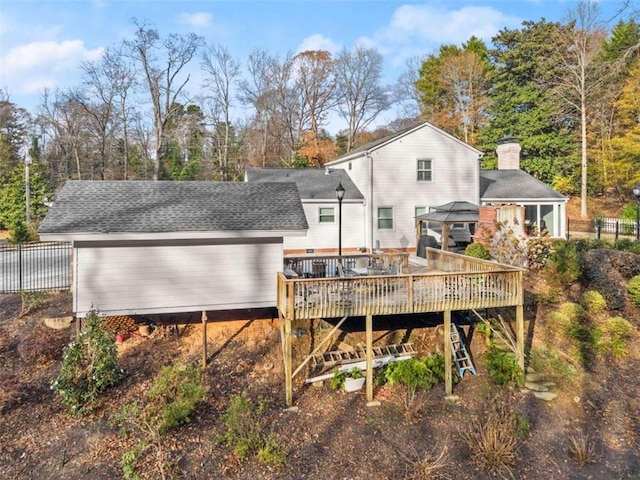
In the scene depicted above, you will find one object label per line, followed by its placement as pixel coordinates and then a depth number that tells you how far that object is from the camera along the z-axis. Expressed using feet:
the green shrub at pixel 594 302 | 37.45
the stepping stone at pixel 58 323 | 37.37
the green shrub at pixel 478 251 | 43.83
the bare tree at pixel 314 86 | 128.16
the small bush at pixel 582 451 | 23.80
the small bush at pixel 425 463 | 22.17
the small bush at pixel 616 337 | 34.12
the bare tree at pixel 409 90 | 141.28
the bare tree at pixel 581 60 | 85.05
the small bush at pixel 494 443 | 23.34
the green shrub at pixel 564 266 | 40.91
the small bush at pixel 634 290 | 37.60
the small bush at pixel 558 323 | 35.65
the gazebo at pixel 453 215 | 49.01
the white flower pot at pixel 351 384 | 30.37
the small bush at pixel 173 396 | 25.32
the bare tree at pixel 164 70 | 95.35
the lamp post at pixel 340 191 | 42.01
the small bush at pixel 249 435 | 23.12
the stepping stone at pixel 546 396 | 29.84
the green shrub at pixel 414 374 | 30.48
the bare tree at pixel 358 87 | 130.72
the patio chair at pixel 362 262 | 40.04
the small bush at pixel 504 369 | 31.48
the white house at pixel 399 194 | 61.93
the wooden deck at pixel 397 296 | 28.76
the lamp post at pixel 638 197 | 50.07
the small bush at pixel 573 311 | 36.22
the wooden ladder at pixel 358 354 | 32.50
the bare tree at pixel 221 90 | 114.01
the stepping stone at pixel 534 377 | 31.99
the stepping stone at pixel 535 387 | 30.83
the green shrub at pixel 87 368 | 27.12
